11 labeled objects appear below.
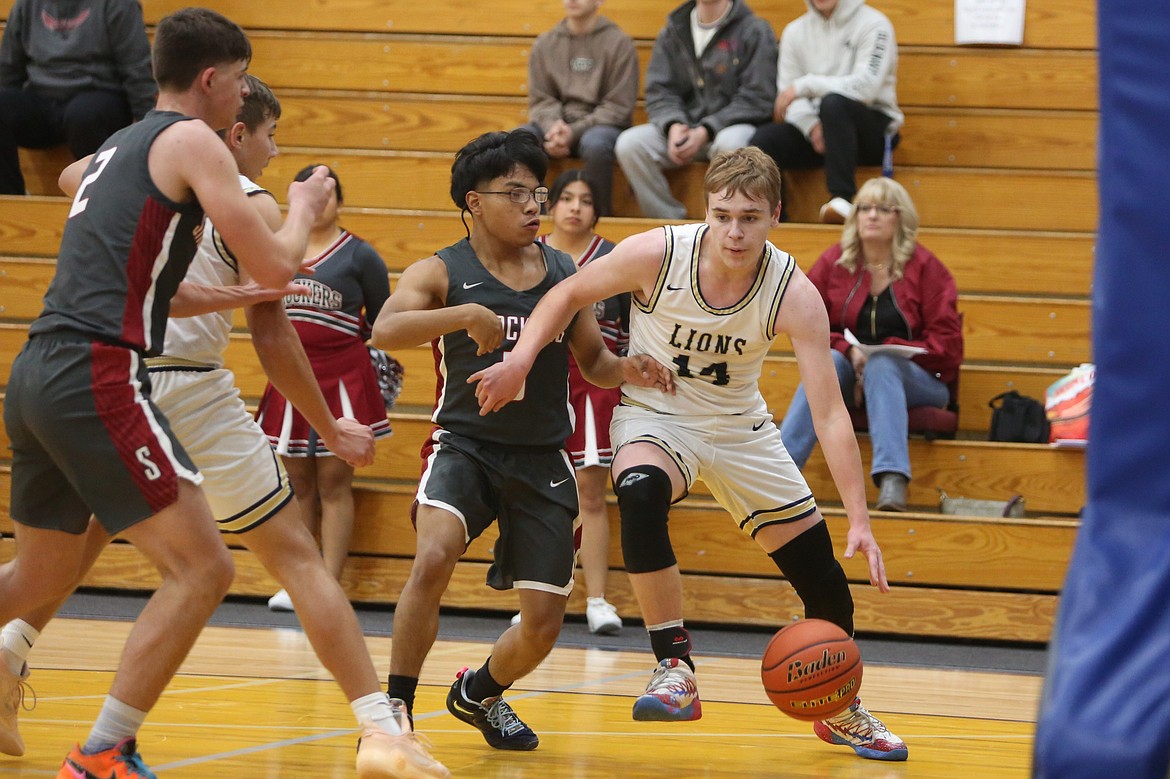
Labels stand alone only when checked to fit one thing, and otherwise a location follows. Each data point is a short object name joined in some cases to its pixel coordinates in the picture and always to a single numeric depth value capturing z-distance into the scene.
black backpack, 13.90
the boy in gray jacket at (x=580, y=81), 16.53
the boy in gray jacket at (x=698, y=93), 16.14
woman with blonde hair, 13.51
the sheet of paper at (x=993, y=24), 17.89
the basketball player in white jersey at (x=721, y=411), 8.01
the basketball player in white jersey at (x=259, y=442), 6.27
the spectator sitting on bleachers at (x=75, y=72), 16.97
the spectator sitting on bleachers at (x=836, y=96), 15.83
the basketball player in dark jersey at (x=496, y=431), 7.52
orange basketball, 7.56
